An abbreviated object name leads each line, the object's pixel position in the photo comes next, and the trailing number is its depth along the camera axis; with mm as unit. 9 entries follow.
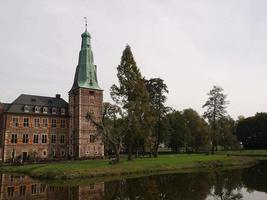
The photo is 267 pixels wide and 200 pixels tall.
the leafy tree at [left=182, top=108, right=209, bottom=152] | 78938
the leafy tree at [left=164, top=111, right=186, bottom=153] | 77000
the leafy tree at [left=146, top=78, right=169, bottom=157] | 57781
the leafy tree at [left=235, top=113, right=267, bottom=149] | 86000
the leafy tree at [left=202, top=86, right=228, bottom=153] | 64312
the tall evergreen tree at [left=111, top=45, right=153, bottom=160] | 43156
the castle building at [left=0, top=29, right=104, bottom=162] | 58509
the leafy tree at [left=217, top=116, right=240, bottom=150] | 82562
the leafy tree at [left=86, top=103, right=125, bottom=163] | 39406
